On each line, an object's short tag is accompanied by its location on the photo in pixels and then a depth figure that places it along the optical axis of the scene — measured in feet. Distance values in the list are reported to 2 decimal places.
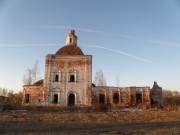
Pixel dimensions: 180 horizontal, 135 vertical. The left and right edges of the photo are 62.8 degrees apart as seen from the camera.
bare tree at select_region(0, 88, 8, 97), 134.16
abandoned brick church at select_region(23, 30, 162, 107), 62.50
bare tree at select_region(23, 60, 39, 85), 95.27
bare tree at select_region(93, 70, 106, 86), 109.77
